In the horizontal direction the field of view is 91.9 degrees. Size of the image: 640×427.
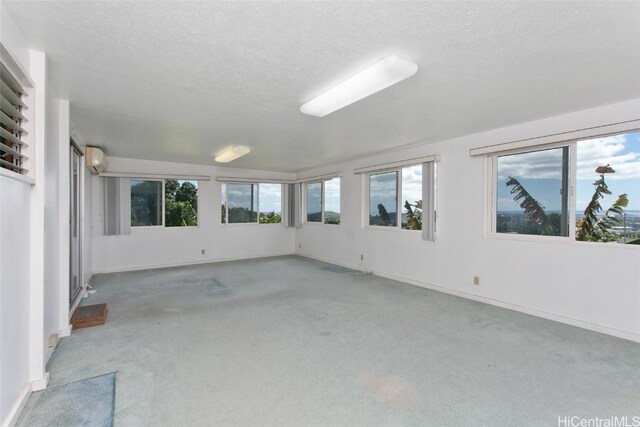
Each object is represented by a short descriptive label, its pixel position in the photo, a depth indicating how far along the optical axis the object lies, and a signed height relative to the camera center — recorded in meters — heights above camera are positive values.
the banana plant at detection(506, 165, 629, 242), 2.94 -0.07
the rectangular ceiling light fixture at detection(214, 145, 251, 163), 4.70 +0.94
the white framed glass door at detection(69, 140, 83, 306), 3.72 -0.18
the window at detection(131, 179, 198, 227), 5.89 +0.17
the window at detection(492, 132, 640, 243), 2.89 +0.22
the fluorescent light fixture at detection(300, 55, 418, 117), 1.99 +0.91
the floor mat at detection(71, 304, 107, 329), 2.98 -1.06
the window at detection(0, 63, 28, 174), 1.60 +0.49
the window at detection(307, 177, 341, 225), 6.54 +0.22
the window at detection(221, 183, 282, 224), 6.87 +0.19
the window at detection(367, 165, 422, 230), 4.85 +0.22
